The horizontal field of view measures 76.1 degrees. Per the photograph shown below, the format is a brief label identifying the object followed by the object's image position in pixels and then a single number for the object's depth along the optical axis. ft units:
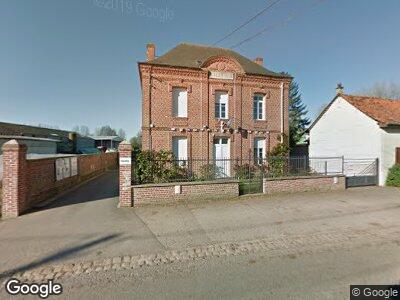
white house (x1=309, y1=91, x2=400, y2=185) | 45.16
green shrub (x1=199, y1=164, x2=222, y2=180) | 32.73
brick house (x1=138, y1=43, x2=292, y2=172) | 49.26
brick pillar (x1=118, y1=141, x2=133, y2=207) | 27.78
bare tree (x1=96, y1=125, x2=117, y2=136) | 350.84
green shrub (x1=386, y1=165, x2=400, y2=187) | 43.32
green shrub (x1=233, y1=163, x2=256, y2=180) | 35.06
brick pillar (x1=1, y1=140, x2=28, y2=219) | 24.20
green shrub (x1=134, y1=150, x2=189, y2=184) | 30.07
